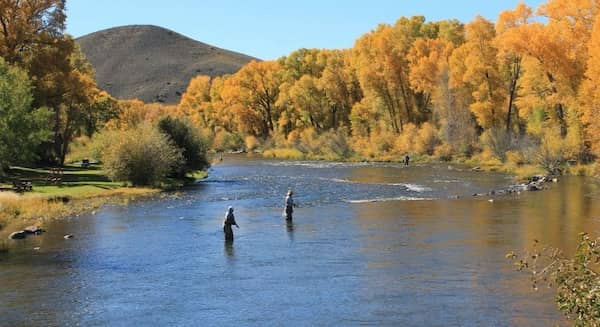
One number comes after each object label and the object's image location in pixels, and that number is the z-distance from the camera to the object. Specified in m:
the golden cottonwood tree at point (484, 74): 80.50
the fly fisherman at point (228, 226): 30.52
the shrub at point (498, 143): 73.25
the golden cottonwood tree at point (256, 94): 125.31
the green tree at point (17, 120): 45.34
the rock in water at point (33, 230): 33.28
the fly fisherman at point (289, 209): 36.30
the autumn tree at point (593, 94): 56.34
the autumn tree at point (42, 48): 60.00
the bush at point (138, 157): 54.44
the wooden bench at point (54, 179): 52.47
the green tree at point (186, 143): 63.88
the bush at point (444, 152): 84.62
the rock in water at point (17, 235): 32.09
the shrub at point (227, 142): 135.12
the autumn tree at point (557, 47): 63.91
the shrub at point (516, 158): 68.79
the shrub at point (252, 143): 127.81
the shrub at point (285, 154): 107.03
